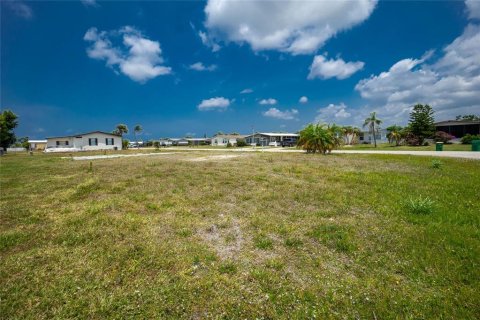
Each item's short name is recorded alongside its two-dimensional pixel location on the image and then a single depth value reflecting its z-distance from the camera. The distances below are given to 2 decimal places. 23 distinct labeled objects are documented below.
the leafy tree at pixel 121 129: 96.69
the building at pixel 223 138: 107.75
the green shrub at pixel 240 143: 80.38
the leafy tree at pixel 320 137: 31.54
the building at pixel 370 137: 78.98
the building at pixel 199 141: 128.11
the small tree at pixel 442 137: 54.63
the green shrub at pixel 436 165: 15.70
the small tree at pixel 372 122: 62.63
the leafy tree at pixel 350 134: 80.12
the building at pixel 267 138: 91.91
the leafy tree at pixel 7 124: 52.45
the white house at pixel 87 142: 55.19
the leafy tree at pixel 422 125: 55.19
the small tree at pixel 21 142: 98.73
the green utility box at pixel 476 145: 30.40
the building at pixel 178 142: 125.34
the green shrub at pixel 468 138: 46.31
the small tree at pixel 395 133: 59.44
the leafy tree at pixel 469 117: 86.82
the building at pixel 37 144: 91.81
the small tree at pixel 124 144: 65.82
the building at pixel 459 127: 56.84
